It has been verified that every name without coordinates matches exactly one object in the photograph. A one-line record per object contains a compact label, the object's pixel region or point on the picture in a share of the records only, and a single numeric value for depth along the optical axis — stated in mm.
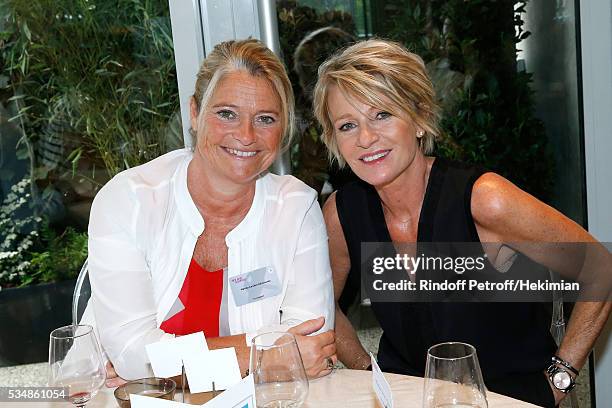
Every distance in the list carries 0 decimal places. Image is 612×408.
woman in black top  2146
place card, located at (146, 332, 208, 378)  1677
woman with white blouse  2107
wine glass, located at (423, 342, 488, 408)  1271
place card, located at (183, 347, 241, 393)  1596
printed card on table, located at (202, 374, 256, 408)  1250
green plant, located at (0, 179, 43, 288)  2975
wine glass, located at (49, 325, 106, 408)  1462
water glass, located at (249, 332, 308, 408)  1315
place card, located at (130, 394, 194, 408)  1261
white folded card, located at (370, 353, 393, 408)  1310
